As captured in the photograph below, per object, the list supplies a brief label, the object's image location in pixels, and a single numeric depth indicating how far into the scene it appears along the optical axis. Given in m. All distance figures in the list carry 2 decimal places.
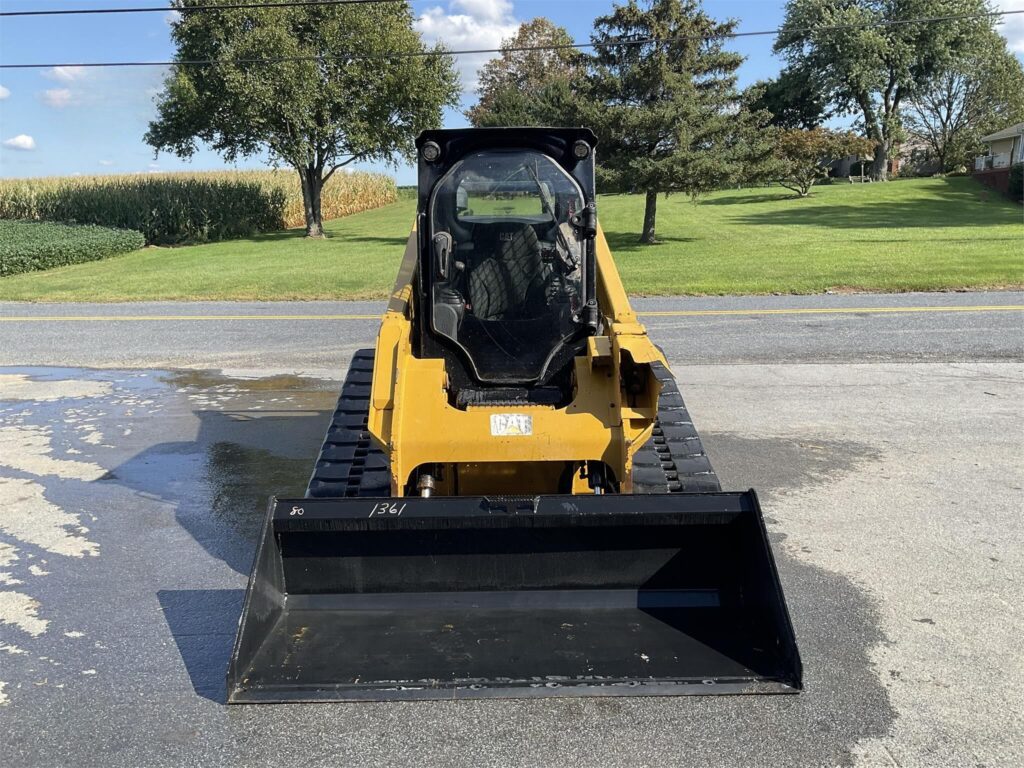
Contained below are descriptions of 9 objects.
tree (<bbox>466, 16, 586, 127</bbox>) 64.06
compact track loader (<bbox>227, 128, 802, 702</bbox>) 3.50
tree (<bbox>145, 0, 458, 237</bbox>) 29.47
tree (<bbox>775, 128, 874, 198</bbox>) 43.25
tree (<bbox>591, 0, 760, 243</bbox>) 22.09
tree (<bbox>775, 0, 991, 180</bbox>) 55.75
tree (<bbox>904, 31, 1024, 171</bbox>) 58.62
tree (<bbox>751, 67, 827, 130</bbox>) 59.28
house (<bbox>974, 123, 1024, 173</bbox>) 47.06
